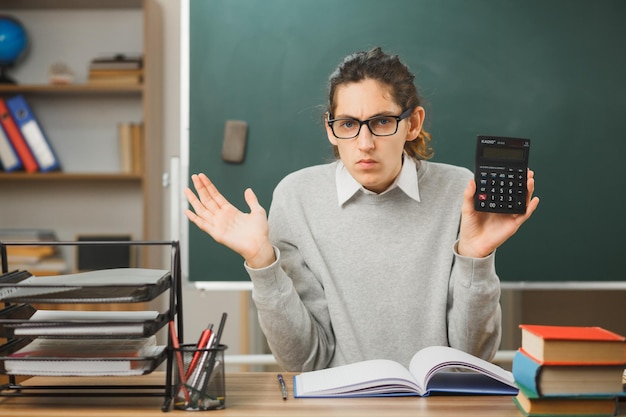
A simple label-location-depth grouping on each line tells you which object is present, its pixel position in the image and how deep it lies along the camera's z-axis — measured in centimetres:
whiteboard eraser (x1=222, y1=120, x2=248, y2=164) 257
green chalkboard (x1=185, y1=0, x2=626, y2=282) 257
